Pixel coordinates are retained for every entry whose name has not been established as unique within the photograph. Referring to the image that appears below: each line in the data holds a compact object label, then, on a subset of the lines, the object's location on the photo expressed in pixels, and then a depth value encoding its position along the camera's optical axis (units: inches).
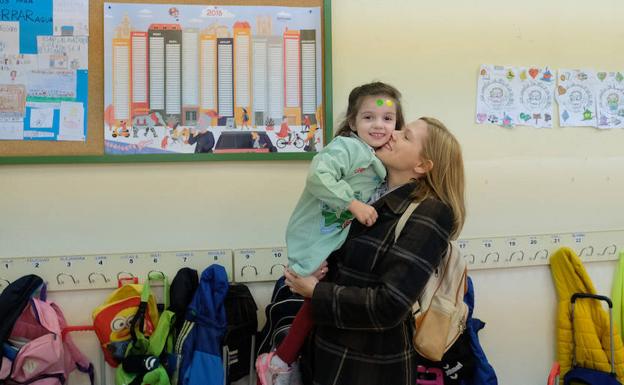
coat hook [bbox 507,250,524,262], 81.4
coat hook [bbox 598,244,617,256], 84.5
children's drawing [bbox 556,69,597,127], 81.8
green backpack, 64.4
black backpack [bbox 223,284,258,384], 68.1
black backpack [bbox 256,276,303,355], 65.7
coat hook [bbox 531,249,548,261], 82.3
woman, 43.3
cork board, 69.5
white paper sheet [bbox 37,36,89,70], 69.9
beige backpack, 48.4
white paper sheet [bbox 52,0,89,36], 69.7
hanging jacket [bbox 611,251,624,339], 82.3
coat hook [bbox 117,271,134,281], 71.4
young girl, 48.8
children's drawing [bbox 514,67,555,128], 80.4
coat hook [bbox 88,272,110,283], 71.1
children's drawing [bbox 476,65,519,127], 79.4
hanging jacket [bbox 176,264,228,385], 65.5
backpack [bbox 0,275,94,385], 63.3
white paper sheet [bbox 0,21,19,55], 69.1
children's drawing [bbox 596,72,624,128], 83.0
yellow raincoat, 76.5
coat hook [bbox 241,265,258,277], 73.7
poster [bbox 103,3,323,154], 70.7
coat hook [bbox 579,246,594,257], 83.7
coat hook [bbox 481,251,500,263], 80.6
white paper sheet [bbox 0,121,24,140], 69.2
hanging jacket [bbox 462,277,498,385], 72.7
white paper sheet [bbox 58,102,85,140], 69.9
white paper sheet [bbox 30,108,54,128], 69.7
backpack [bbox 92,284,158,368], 66.6
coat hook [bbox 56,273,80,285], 70.7
